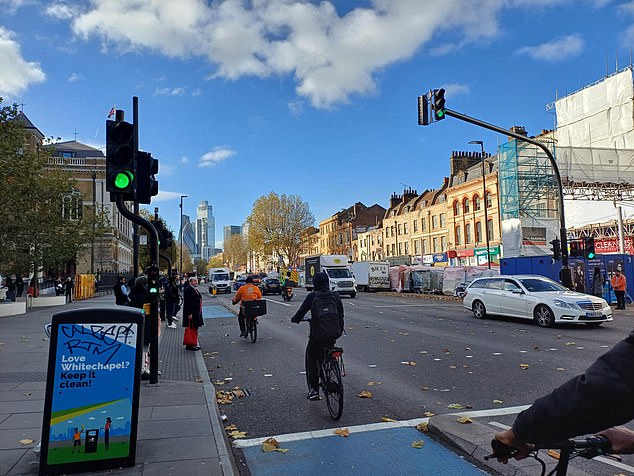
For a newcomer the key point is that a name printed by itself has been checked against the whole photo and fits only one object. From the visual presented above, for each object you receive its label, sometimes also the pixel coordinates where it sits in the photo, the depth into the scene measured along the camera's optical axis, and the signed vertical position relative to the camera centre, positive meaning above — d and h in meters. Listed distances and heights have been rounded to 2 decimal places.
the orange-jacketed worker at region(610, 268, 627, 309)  20.62 -1.26
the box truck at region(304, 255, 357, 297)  35.71 -0.33
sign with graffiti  4.26 -1.00
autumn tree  76.88 +6.62
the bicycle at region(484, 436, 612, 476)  1.81 -0.68
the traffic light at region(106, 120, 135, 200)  6.90 +1.57
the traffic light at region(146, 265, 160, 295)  7.50 -0.12
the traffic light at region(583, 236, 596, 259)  20.19 +0.33
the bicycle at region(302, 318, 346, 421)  6.16 -1.41
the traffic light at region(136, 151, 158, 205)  7.60 +1.40
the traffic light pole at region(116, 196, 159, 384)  7.24 -0.42
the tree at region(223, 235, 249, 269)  132.00 +4.86
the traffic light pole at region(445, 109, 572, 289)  14.60 +3.01
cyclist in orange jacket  13.40 -0.69
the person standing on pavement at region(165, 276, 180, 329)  16.97 -0.93
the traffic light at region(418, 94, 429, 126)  13.47 +3.98
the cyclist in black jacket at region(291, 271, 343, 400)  6.77 -1.05
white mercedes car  14.71 -1.33
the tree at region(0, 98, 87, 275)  20.03 +3.19
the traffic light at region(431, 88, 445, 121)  13.47 +4.14
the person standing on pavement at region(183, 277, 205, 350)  11.58 -0.86
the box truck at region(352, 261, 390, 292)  43.28 -1.00
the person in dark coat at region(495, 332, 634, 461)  1.58 -0.46
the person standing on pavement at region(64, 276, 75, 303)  31.78 -0.90
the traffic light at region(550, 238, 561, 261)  19.55 +0.32
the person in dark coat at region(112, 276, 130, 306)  17.05 -0.66
